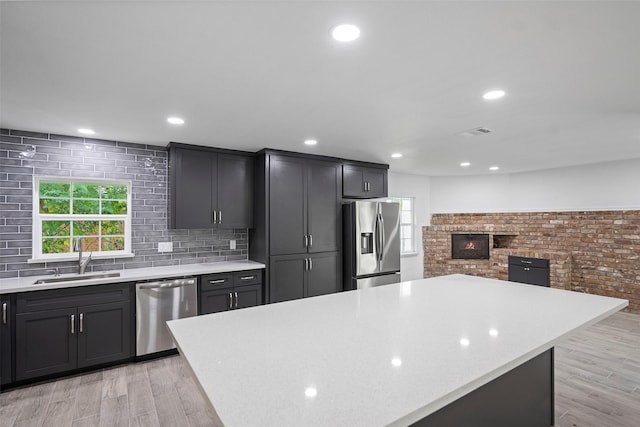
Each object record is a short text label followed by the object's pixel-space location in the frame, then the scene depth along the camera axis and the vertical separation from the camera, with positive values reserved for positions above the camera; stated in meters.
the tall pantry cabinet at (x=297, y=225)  3.99 -0.09
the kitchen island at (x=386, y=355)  0.95 -0.54
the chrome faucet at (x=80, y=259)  3.33 -0.41
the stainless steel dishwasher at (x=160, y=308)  3.27 -0.91
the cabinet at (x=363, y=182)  4.71 +0.53
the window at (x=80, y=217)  3.34 +0.02
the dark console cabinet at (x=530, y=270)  5.56 -0.94
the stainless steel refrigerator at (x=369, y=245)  4.50 -0.39
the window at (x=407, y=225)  6.66 -0.16
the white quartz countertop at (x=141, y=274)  2.82 -0.56
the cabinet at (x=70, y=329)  2.81 -0.99
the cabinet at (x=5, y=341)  2.72 -1.00
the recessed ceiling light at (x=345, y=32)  1.54 +0.88
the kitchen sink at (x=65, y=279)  3.06 -0.56
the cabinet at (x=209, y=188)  3.73 +0.36
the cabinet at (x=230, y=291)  3.58 -0.82
